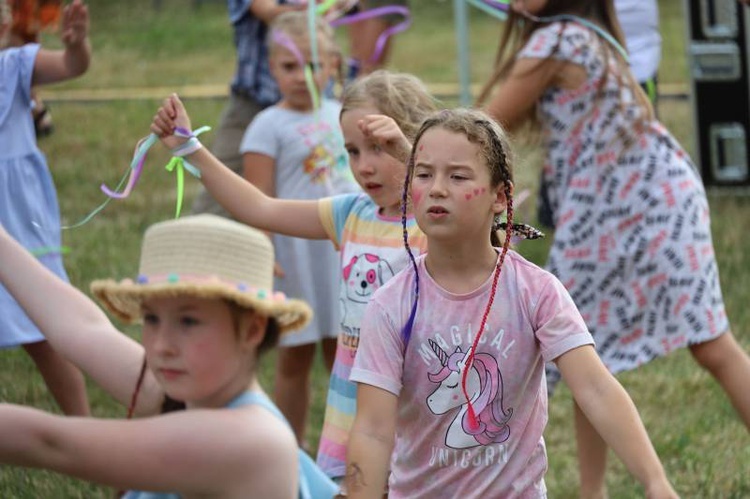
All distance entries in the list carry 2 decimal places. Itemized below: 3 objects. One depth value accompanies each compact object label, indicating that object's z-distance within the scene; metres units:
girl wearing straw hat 4.68
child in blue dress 9.49
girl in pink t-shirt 6.21
